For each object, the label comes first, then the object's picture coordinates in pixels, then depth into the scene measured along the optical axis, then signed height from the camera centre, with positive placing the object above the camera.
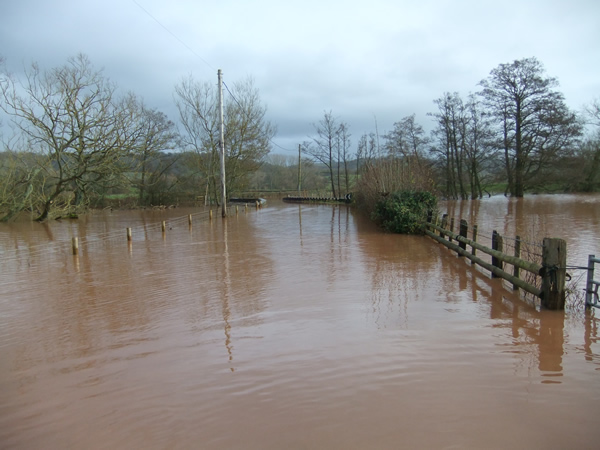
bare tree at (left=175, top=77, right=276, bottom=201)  40.22 +5.73
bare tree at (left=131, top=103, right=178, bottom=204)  31.88 +4.60
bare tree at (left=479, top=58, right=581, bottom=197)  36.59 +5.98
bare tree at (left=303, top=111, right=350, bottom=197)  54.75 +6.35
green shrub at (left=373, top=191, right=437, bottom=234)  16.06 -0.63
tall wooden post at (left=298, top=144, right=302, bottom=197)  57.08 +5.60
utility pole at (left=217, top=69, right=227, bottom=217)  25.05 +3.54
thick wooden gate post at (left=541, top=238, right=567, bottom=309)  5.86 -1.20
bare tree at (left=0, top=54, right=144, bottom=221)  26.70 +4.13
